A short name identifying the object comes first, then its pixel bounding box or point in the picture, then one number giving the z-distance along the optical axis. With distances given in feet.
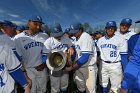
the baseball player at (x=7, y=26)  5.11
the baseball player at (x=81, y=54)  5.78
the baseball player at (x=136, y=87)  2.22
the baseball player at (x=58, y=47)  6.06
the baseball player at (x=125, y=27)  8.08
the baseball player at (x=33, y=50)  5.61
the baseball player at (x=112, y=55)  6.53
